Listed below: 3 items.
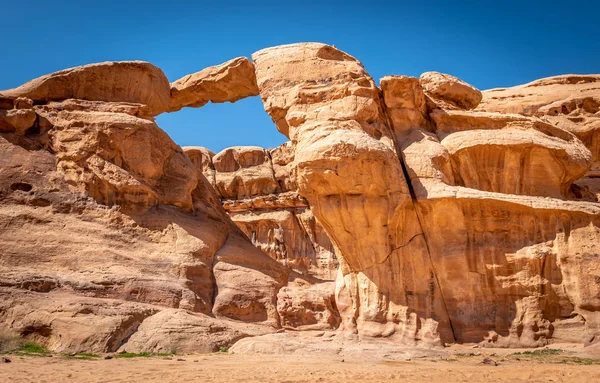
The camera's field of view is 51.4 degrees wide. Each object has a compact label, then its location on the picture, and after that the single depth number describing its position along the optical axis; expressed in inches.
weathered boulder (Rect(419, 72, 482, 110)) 691.4
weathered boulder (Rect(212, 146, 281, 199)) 1268.5
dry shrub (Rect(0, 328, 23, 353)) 437.4
